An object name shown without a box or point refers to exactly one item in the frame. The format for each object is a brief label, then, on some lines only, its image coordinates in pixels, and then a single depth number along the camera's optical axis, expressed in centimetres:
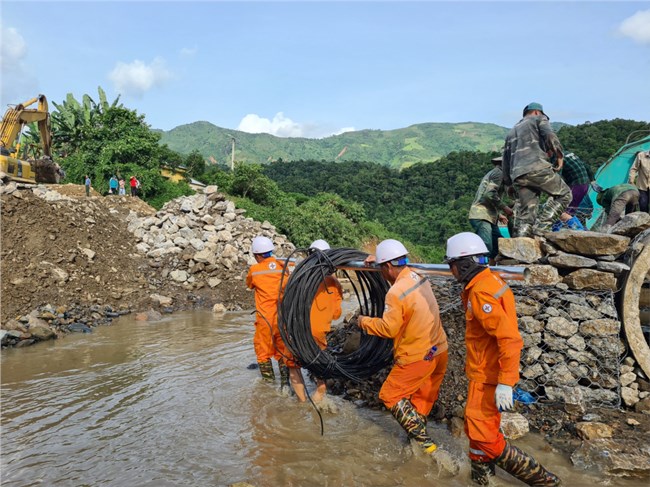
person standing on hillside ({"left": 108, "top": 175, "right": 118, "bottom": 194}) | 2115
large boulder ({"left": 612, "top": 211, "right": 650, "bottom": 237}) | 495
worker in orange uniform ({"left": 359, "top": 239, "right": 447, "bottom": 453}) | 390
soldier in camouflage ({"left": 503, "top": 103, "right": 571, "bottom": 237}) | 539
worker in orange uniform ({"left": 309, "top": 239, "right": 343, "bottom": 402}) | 512
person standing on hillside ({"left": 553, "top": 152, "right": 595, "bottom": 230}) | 664
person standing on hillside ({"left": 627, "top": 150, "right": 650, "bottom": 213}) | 741
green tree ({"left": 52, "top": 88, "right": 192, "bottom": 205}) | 2239
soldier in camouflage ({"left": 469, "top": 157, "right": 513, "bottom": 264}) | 650
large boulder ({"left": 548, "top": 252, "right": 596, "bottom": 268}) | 466
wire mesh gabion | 448
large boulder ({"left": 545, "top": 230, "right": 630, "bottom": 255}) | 463
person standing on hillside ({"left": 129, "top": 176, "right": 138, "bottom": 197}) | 2127
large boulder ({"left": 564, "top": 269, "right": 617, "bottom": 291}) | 455
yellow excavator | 1616
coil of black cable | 497
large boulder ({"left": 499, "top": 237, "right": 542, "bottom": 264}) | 496
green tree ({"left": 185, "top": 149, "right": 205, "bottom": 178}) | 2794
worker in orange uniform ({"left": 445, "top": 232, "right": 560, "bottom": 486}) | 322
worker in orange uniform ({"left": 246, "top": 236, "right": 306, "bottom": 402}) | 550
